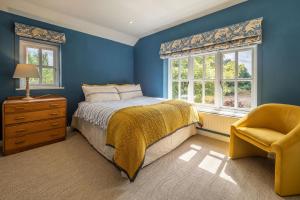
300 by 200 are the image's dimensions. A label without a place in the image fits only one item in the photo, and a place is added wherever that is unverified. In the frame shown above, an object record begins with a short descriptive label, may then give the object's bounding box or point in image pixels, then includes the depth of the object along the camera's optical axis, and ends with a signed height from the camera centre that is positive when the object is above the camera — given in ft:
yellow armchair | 4.70 -1.49
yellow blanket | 5.34 -1.32
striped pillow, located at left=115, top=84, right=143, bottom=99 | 11.77 +0.58
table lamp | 7.74 +1.39
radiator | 8.55 -1.44
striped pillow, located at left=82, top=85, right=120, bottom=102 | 10.03 +0.33
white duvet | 6.97 -0.72
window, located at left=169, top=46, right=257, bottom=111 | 8.64 +1.30
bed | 6.34 -1.83
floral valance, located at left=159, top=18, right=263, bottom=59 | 7.71 +3.60
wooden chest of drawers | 7.04 -1.28
